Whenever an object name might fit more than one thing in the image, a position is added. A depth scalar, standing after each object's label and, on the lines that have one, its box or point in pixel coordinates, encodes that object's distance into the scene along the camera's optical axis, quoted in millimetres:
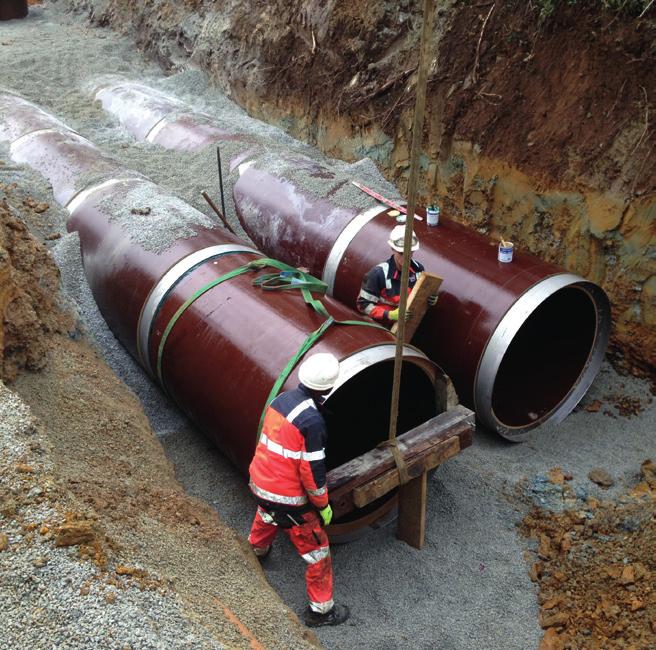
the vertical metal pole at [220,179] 7218
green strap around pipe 4484
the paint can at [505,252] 5410
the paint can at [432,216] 5883
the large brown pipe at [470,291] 5230
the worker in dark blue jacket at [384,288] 5125
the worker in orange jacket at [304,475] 3561
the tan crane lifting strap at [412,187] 2686
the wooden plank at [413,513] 4395
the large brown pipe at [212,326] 4297
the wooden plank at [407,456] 3943
